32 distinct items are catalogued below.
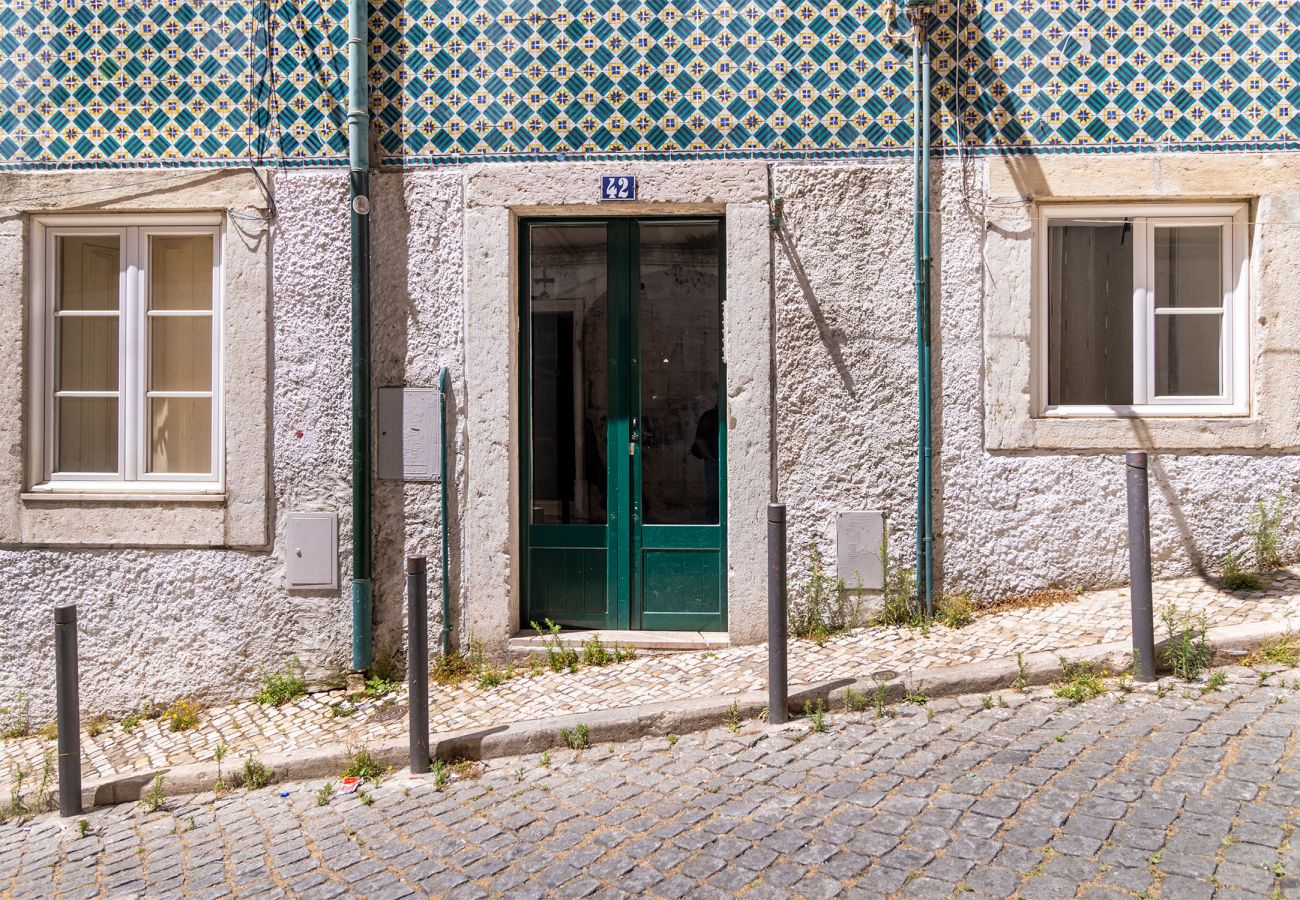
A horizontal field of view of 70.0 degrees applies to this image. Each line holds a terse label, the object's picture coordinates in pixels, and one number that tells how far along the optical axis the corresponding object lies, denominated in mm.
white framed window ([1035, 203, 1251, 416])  5523
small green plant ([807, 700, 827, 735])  4156
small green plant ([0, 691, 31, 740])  5508
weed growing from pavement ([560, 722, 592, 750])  4258
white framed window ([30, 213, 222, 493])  5680
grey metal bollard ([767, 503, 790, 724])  4242
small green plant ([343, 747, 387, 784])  4203
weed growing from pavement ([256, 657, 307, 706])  5363
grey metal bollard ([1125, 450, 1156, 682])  4320
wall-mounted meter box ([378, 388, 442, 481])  5504
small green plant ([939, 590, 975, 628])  5254
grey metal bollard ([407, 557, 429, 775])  4141
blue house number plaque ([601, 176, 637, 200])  5457
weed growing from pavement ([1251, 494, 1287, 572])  5336
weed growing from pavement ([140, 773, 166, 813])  4184
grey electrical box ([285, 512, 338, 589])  5500
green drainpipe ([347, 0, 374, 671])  5414
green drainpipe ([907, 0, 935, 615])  5363
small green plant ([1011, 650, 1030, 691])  4410
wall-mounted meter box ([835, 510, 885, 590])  5422
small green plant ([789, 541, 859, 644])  5406
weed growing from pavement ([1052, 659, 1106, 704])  4242
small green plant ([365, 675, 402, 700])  5277
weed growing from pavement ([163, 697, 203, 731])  5174
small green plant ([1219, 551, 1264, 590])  5152
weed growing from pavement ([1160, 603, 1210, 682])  4363
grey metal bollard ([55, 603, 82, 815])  4160
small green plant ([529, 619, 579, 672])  5324
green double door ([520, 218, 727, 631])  5680
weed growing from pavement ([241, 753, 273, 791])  4289
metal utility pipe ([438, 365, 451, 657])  5492
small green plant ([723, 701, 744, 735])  4322
